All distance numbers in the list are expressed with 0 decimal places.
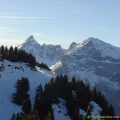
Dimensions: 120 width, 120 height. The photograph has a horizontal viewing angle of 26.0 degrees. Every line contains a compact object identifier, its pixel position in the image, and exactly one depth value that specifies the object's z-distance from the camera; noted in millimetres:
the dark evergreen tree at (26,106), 77446
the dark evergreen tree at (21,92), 83874
